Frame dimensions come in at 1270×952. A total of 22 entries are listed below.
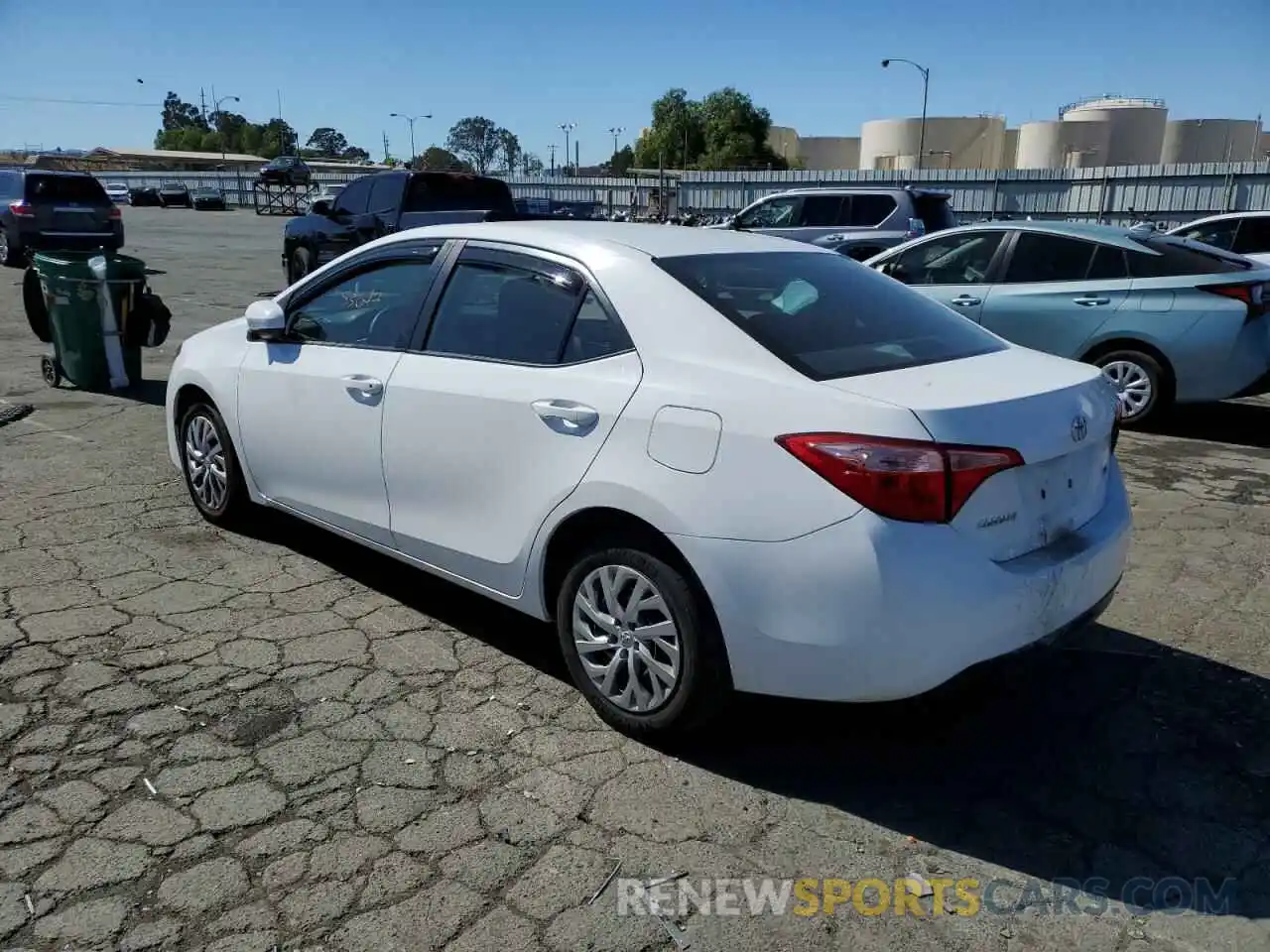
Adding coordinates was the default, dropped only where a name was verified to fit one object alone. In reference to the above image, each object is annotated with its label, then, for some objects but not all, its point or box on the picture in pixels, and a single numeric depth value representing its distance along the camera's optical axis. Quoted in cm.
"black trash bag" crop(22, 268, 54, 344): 903
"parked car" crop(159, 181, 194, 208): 5850
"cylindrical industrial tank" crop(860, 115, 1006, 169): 10344
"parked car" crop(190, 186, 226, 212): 5666
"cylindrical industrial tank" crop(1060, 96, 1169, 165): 9438
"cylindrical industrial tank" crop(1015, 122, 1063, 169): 9388
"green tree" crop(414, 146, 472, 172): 10594
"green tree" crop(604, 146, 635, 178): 12999
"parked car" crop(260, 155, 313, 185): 5256
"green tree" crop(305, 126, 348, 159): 18825
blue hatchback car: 744
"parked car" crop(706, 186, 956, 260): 1570
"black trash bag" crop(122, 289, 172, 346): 840
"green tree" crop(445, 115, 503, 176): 17500
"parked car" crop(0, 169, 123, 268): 1853
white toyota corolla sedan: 276
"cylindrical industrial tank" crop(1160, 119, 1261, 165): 9612
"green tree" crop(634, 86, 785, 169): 10475
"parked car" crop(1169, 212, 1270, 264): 1240
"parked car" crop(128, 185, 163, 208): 6178
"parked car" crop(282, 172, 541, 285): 1409
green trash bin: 815
